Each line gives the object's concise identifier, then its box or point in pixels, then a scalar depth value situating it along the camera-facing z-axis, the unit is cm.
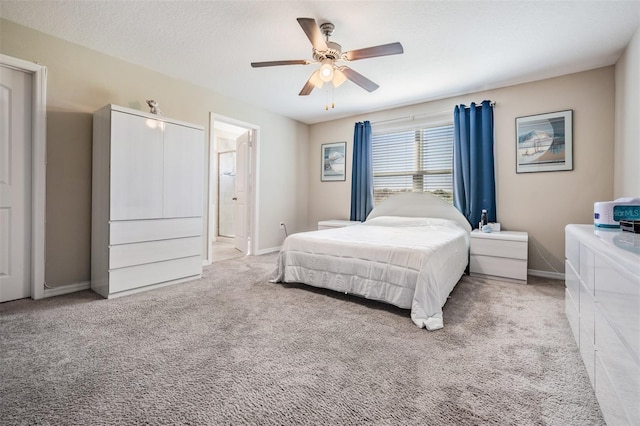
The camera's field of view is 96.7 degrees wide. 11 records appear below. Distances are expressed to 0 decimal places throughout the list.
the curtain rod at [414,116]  415
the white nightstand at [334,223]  477
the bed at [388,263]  216
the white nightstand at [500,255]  318
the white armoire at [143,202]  265
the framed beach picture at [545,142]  338
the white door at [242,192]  497
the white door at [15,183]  251
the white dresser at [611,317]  88
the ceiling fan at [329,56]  221
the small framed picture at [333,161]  533
